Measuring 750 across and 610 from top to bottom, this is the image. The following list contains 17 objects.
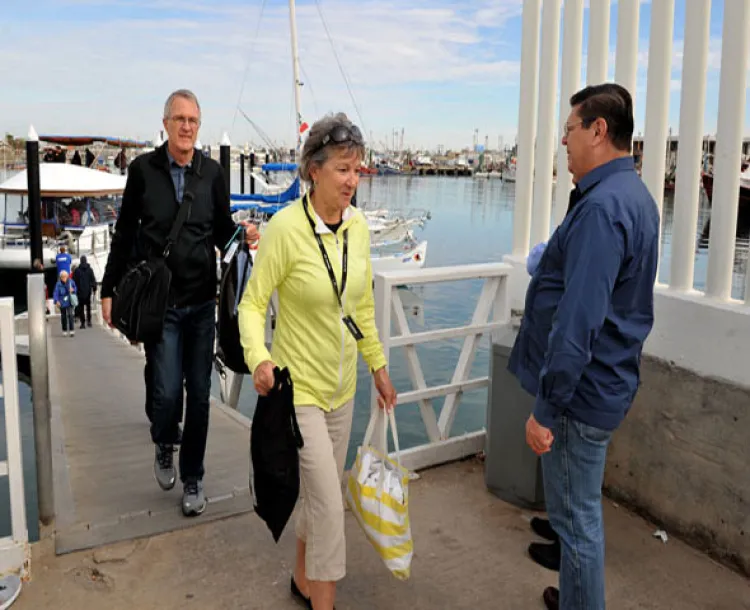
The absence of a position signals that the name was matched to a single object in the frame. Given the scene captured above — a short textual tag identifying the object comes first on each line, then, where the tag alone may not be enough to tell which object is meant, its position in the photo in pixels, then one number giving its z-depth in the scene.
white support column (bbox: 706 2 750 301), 3.05
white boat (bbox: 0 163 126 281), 27.11
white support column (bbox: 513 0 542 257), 4.22
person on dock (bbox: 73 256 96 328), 15.91
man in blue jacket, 2.03
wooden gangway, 3.48
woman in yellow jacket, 2.45
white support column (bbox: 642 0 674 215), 3.44
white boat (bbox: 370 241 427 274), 27.16
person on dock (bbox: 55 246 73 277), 18.59
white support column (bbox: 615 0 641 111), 3.57
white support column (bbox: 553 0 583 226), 3.91
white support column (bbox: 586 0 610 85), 3.76
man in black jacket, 3.35
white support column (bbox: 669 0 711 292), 3.23
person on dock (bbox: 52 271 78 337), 14.67
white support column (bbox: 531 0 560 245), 4.10
